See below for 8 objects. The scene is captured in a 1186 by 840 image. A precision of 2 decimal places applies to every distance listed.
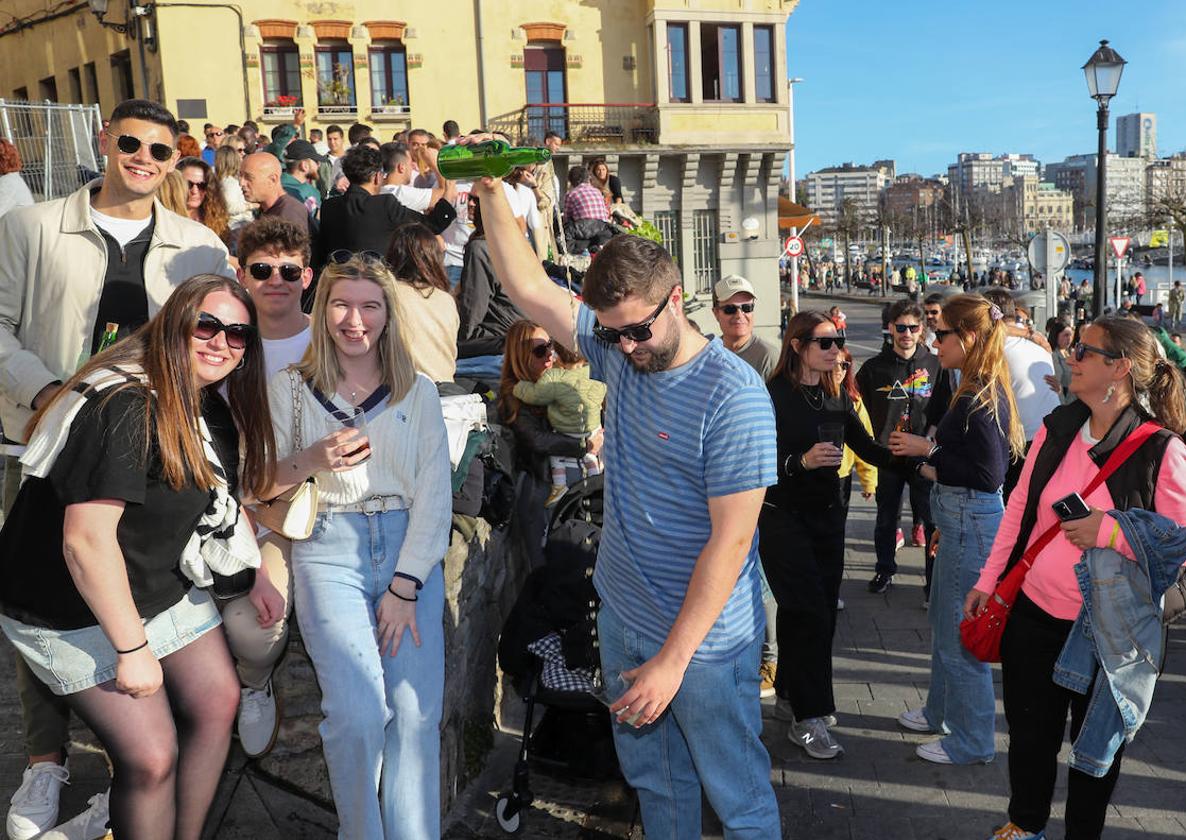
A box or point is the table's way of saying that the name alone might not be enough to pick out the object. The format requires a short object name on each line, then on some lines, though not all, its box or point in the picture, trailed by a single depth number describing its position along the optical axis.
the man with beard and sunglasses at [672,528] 2.73
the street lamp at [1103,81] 13.00
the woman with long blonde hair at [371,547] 3.10
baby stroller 4.12
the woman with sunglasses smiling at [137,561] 2.67
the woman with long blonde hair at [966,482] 4.45
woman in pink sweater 3.48
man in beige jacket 3.52
